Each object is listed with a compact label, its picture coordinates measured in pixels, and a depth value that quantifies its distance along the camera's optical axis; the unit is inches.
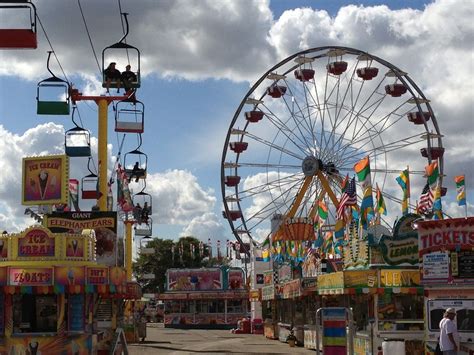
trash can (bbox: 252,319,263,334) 1937.7
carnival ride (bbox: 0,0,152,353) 964.6
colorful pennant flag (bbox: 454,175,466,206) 1193.4
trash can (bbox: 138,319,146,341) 1563.0
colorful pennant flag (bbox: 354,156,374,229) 1069.1
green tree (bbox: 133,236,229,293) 3846.0
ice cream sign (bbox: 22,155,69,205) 1035.3
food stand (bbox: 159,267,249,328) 2566.4
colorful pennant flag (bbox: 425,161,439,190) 1178.3
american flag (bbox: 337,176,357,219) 1163.9
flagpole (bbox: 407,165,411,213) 1177.2
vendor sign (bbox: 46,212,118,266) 1075.9
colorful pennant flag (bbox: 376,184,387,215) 1171.3
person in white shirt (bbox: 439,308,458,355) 665.0
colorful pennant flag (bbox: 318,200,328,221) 1510.8
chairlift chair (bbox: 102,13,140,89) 876.2
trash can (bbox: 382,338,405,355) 837.8
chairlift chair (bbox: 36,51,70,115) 953.5
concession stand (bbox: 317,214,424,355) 919.7
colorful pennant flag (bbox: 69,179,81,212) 1406.3
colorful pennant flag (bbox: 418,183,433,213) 1132.5
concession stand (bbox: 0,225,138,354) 836.0
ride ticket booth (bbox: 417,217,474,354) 738.2
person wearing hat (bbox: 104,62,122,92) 1020.5
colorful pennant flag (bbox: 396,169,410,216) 1177.4
